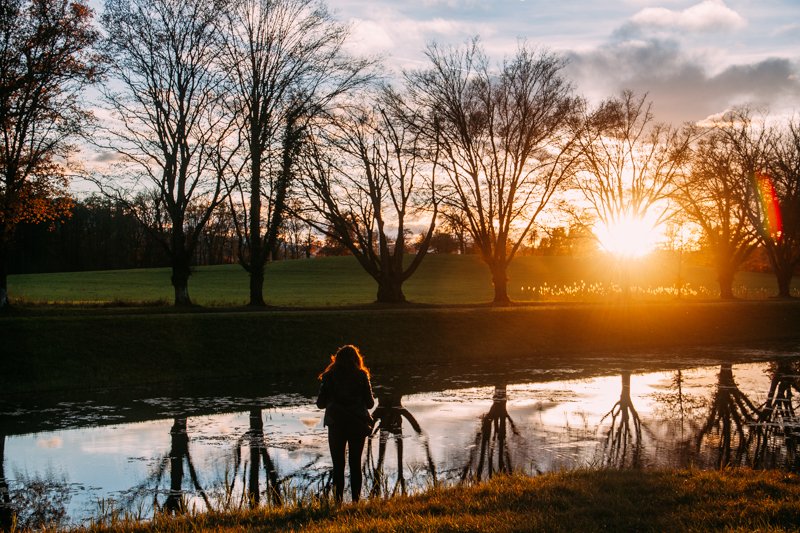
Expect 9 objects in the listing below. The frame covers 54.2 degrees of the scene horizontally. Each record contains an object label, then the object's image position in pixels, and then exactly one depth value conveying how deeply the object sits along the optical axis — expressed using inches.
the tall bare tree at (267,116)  1400.1
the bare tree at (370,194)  1590.8
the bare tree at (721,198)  2047.2
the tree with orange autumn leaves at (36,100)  1124.5
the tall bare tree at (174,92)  1304.1
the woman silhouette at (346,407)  398.6
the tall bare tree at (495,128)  1665.8
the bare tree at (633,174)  1913.1
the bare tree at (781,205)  2017.7
